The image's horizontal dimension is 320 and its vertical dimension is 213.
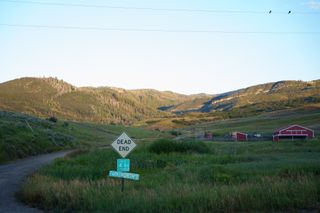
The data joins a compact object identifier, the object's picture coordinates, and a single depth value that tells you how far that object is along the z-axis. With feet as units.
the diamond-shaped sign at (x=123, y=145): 48.62
